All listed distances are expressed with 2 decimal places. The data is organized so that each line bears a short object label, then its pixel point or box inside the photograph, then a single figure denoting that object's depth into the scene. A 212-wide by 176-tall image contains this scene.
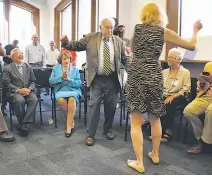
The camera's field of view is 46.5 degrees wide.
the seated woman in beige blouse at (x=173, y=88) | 2.78
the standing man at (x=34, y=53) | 6.06
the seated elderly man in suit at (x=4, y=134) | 2.72
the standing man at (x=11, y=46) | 5.69
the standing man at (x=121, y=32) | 4.30
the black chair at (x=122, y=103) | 3.08
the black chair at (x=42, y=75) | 3.86
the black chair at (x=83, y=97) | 3.32
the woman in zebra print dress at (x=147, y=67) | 1.83
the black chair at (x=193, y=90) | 2.98
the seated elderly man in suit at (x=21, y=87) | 2.99
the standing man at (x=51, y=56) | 6.61
